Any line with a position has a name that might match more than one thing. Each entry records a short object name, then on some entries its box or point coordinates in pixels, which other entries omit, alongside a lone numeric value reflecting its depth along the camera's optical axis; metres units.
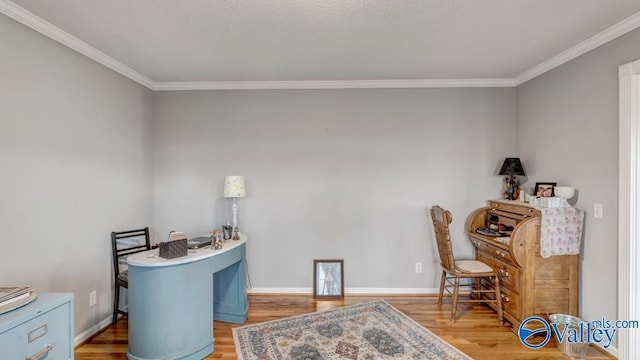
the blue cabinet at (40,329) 1.43
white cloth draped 2.53
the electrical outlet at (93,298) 2.66
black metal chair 2.82
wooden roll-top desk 2.59
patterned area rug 2.34
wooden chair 2.85
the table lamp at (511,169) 3.21
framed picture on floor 3.48
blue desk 2.16
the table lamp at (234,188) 3.06
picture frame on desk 2.78
